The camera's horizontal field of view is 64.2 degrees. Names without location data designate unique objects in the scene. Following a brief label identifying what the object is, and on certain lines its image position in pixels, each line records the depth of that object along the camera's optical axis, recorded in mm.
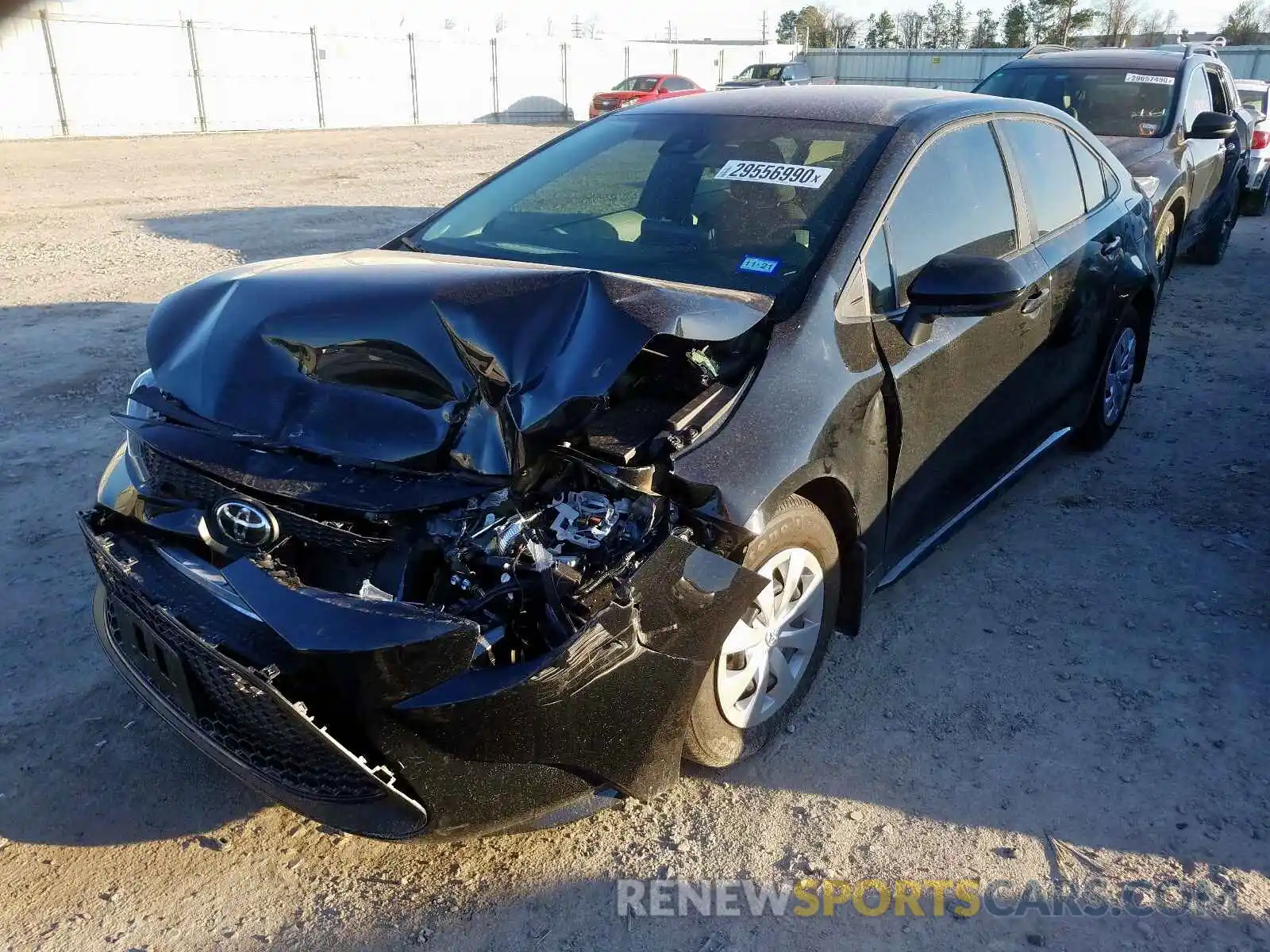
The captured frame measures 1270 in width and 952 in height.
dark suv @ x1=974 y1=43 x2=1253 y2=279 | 7707
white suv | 10867
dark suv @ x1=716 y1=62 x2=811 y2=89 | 28734
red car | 27141
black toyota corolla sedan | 2240
